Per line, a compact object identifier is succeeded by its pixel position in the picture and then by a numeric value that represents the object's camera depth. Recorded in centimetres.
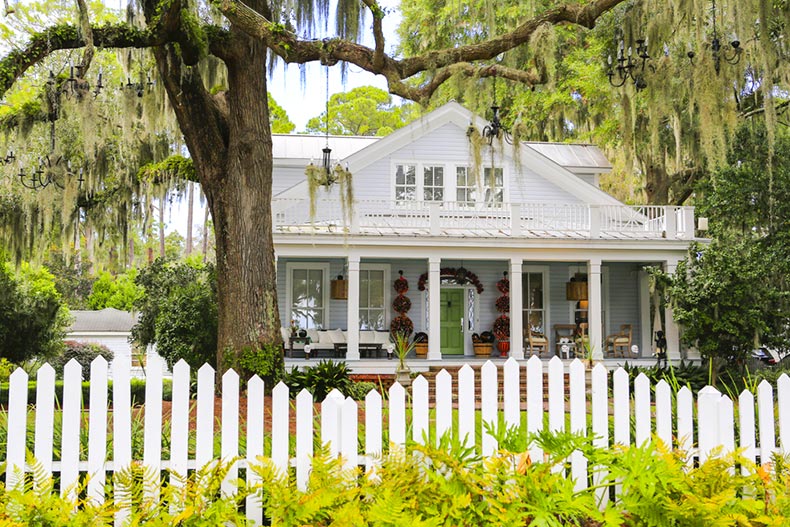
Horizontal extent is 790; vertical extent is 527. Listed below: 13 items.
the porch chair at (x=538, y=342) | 1695
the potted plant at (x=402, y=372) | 1273
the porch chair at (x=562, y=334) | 1783
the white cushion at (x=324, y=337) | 1644
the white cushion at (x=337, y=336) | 1640
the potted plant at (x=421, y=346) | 1644
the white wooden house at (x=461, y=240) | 1574
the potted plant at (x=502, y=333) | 1734
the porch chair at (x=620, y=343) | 1655
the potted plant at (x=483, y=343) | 1714
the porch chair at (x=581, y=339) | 1561
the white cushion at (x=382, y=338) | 1639
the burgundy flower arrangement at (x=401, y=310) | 1731
